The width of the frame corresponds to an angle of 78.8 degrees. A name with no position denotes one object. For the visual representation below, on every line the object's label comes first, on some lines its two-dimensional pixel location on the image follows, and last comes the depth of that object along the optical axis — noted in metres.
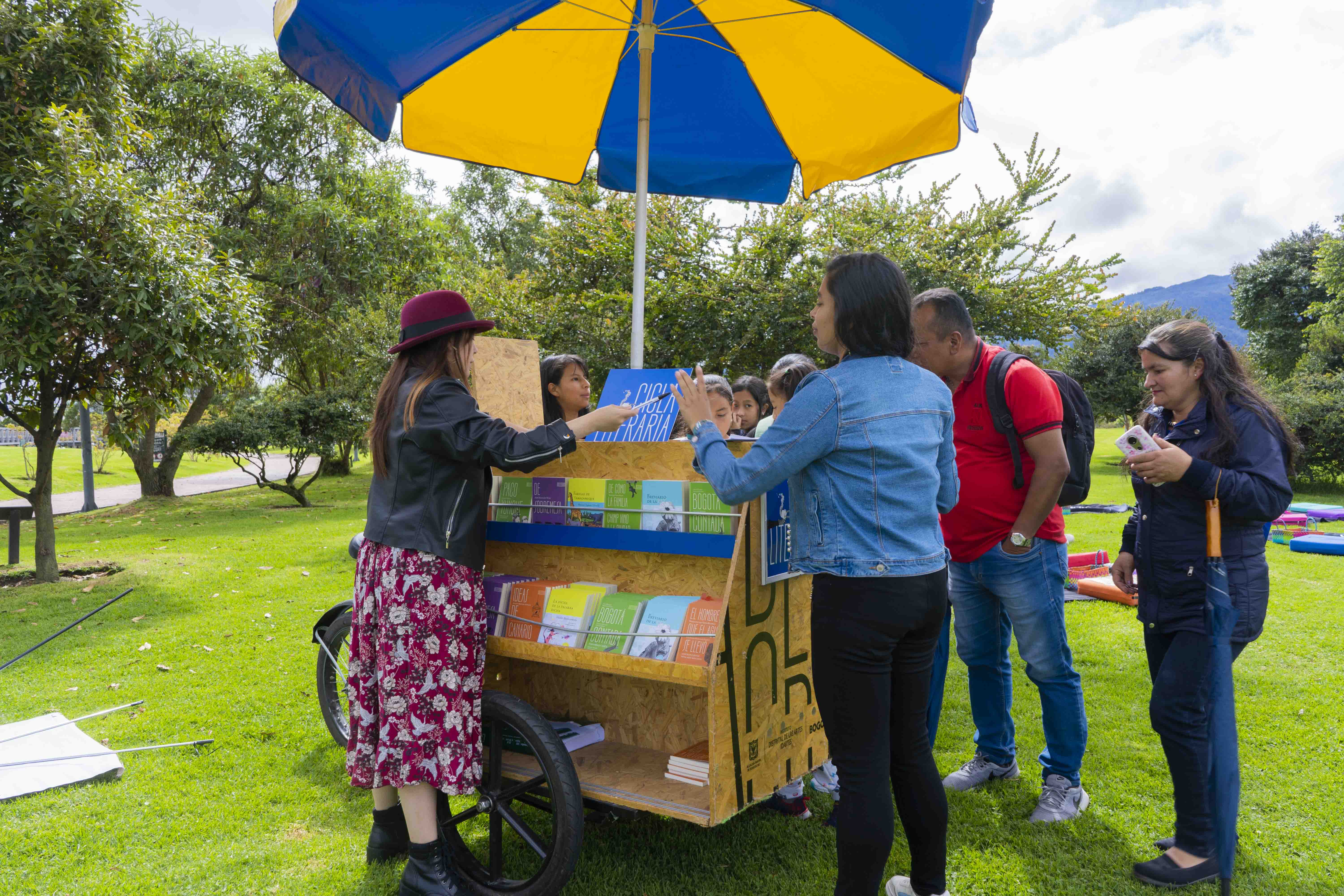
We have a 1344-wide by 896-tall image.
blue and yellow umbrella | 3.05
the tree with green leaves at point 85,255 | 7.11
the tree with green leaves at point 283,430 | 14.71
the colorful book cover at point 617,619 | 2.68
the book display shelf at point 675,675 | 2.51
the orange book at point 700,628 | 2.52
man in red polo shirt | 3.08
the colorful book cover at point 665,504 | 2.72
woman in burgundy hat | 2.60
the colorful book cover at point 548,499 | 2.99
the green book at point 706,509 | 2.65
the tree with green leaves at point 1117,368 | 23.56
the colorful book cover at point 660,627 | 2.59
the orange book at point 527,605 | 2.87
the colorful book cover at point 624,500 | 2.80
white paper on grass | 3.62
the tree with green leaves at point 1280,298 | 28.30
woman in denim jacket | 2.15
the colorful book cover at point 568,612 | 2.77
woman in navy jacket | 2.69
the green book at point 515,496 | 3.10
